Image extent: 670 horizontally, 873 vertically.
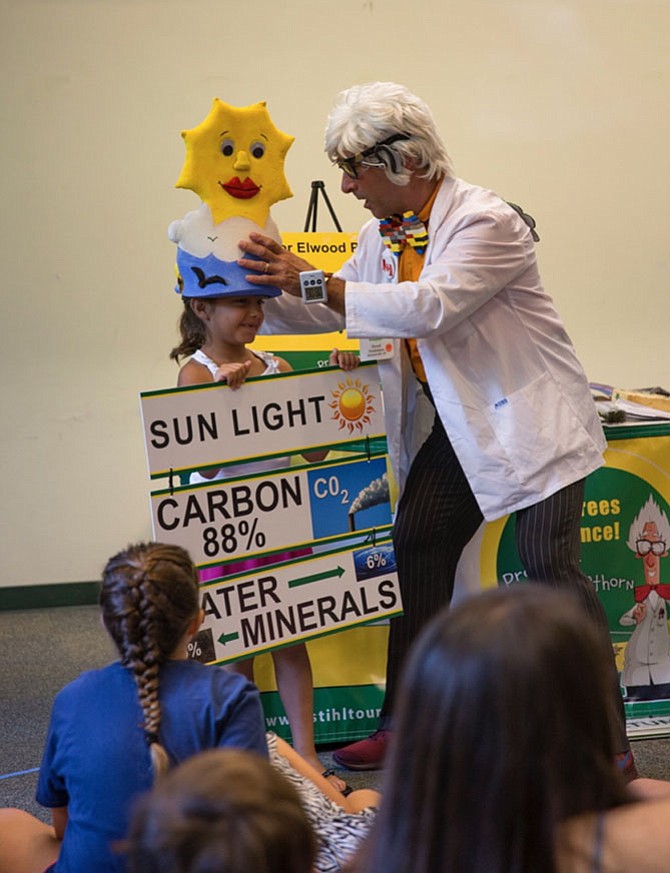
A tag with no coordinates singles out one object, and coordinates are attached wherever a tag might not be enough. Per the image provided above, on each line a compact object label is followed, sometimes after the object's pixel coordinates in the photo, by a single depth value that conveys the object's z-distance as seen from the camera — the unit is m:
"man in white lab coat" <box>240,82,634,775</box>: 4.95
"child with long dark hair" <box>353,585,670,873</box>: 2.73
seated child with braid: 3.99
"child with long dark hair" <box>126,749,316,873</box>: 2.53
